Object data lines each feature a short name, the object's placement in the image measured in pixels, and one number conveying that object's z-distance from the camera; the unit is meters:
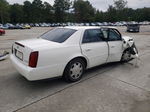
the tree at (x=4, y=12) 42.47
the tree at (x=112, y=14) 56.56
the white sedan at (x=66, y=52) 2.51
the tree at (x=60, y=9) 54.54
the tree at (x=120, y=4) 55.69
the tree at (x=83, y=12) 59.04
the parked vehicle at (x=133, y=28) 17.58
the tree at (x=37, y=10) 50.37
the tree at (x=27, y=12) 49.54
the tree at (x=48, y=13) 53.00
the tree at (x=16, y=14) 47.78
